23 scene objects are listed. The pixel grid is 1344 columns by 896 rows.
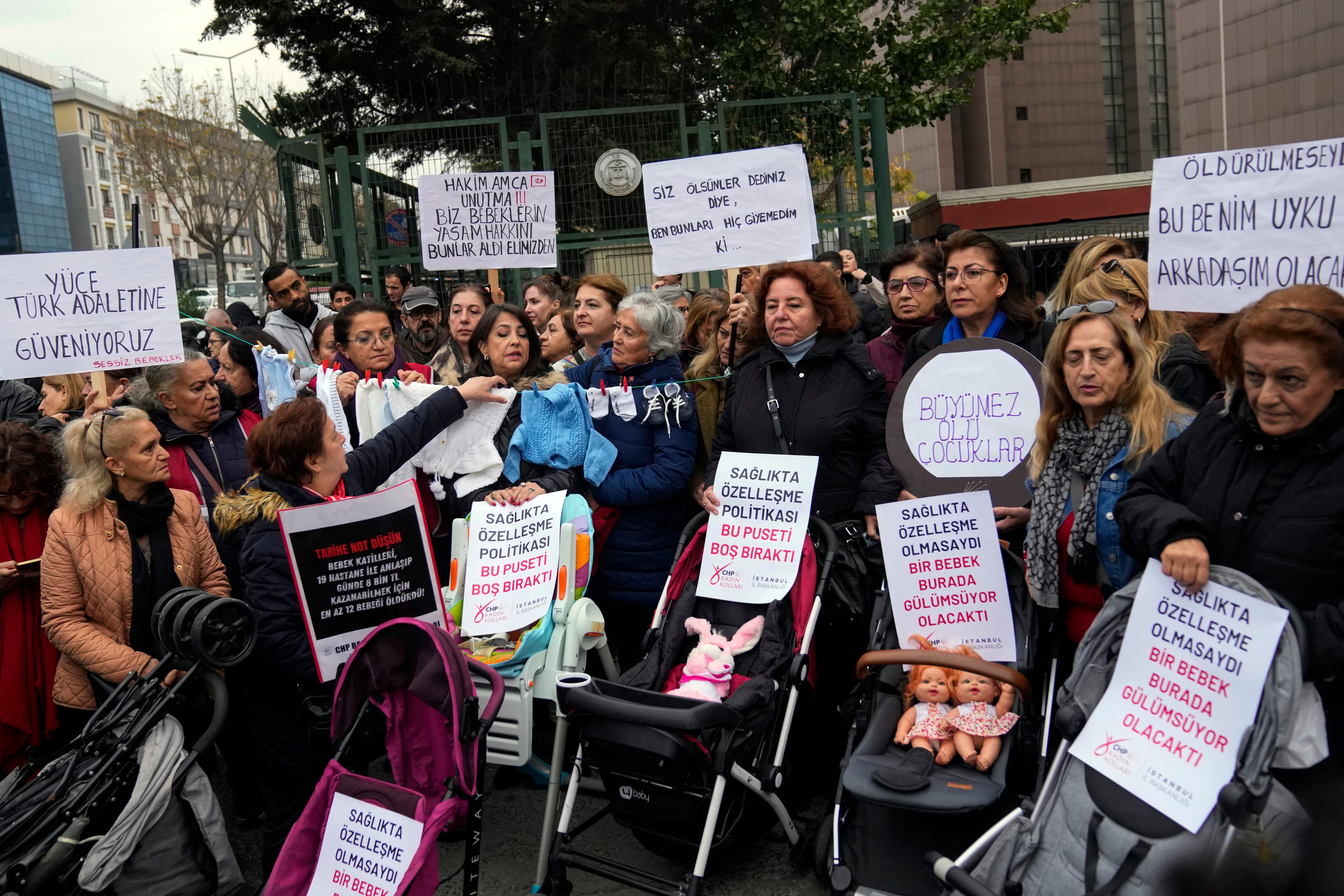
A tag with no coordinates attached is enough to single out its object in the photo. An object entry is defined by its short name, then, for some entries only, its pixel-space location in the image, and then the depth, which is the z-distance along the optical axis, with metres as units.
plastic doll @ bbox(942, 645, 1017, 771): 3.07
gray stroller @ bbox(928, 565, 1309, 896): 2.33
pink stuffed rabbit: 3.59
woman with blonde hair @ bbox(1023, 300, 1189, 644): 3.13
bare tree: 26.42
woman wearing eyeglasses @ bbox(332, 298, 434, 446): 5.21
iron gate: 10.68
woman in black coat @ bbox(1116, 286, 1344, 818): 2.51
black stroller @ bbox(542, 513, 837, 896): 3.21
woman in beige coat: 3.74
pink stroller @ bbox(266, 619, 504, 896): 3.09
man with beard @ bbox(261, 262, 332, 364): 7.83
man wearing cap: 7.53
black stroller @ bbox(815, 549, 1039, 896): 2.96
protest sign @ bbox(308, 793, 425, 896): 3.07
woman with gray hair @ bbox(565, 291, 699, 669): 4.47
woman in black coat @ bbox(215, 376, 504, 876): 3.73
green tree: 13.99
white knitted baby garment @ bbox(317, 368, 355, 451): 4.77
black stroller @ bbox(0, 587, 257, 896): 3.12
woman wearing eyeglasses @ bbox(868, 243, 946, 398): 4.93
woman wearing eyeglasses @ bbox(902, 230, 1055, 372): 4.16
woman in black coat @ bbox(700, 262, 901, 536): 4.10
